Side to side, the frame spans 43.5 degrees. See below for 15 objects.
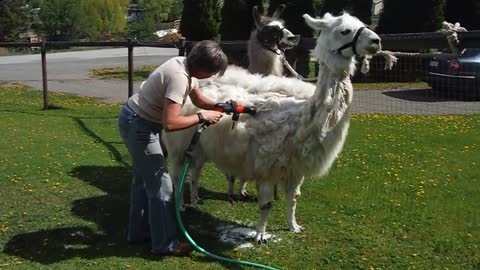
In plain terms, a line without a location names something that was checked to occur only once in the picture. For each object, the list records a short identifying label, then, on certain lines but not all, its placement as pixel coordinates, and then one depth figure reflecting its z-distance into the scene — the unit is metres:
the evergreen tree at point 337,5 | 20.45
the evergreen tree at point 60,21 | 43.56
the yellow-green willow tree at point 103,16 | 46.40
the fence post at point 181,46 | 10.14
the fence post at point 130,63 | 11.59
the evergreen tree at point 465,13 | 19.72
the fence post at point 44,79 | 14.15
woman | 4.53
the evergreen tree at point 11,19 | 36.38
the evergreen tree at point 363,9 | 20.83
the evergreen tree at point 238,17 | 20.47
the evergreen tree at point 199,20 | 22.48
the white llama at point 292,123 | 4.75
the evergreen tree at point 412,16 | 19.31
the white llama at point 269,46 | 7.11
